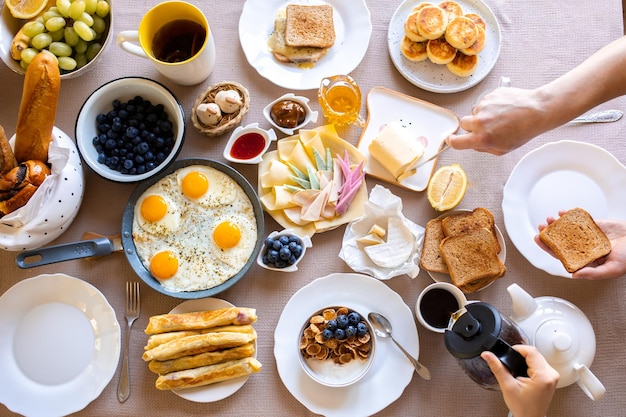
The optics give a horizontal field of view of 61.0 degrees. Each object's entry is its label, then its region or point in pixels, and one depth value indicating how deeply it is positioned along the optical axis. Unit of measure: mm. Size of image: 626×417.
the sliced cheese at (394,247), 1691
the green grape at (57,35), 1733
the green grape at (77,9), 1694
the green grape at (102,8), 1742
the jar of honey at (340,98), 1779
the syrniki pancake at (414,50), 1829
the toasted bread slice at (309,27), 1824
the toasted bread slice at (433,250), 1697
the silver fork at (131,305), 1676
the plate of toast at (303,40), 1833
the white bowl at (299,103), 1768
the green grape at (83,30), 1695
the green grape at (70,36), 1729
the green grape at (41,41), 1696
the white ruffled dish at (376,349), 1637
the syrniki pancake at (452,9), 1812
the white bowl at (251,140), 1742
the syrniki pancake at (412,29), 1800
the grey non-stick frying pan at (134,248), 1571
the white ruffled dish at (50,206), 1498
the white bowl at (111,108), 1645
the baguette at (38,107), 1461
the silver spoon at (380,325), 1656
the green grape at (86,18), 1710
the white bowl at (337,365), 1589
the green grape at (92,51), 1779
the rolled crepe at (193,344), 1605
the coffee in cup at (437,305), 1646
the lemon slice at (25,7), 1723
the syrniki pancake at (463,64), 1809
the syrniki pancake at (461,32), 1758
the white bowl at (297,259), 1673
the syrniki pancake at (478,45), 1785
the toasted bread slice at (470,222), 1698
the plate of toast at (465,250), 1665
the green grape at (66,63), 1714
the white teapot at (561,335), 1481
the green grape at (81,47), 1762
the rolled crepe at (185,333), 1624
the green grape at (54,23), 1699
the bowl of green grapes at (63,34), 1701
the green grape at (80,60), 1773
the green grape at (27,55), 1692
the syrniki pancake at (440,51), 1793
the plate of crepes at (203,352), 1608
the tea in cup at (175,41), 1635
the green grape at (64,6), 1702
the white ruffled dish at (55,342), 1640
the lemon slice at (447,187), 1730
